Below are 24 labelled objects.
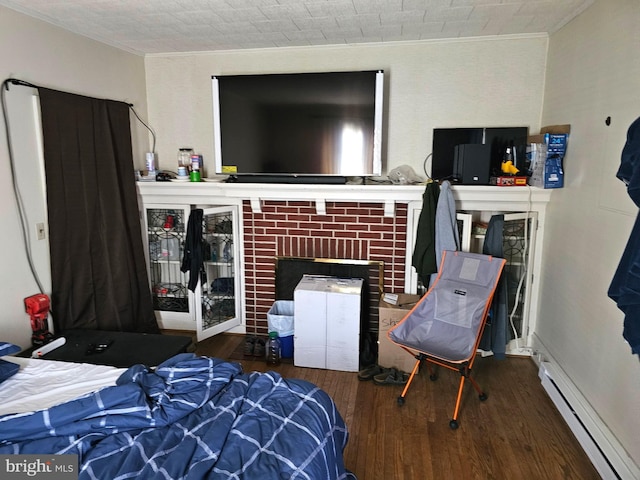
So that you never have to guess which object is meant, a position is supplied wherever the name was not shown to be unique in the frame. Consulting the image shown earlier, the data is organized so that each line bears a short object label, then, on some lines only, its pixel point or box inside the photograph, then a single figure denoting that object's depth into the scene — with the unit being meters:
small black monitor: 3.18
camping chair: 2.72
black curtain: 2.77
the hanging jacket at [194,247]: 3.43
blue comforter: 1.43
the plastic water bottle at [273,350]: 3.30
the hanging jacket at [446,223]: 3.01
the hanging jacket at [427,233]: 3.07
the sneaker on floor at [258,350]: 3.42
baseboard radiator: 1.95
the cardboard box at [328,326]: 3.15
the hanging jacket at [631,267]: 1.55
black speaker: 3.07
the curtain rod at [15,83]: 2.42
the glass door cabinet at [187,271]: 3.67
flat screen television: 3.15
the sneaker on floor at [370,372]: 3.09
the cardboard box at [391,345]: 3.17
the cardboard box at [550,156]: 2.78
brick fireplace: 3.48
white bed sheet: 1.84
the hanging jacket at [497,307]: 3.04
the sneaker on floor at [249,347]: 3.44
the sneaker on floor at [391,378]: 3.00
